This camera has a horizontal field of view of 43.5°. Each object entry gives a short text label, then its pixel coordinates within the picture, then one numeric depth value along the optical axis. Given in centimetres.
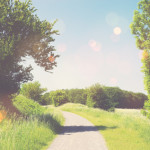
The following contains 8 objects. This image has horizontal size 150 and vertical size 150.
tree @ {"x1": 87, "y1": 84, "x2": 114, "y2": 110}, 3775
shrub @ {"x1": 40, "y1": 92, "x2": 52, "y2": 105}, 7141
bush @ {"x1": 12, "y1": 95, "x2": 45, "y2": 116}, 2288
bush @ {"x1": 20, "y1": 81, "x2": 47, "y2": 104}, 4350
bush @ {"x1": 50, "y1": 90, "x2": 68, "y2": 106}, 6103
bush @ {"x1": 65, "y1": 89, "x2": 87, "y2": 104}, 7125
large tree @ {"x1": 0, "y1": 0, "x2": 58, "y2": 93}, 1459
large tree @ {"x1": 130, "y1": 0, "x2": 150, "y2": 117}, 1698
